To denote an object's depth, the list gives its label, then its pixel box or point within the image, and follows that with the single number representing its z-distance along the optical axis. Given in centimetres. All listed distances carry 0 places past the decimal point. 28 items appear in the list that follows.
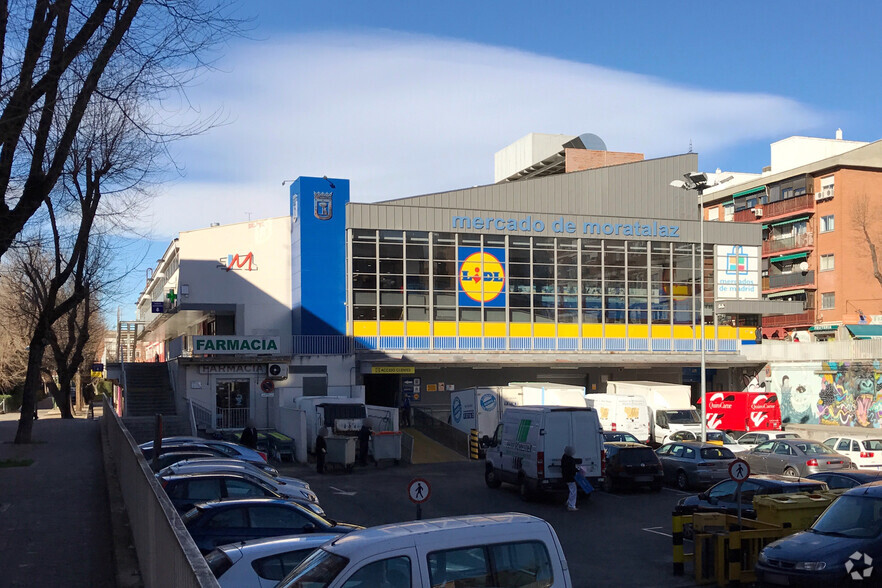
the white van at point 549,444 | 2248
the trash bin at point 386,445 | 3159
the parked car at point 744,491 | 1711
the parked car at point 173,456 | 1994
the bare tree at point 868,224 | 5534
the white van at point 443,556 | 726
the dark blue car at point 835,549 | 1144
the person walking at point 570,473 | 2145
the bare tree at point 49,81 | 986
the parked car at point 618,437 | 3088
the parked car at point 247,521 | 1132
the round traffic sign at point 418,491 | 1496
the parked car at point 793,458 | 2561
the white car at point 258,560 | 884
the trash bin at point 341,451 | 2964
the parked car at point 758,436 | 3122
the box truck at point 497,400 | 3559
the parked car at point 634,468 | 2423
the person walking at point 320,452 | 2944
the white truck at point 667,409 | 3631
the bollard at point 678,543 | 1443
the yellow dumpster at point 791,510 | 1502
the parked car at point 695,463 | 2491
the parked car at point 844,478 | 1898
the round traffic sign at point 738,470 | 1548
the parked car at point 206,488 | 1416
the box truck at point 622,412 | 3606
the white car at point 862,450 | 2769
